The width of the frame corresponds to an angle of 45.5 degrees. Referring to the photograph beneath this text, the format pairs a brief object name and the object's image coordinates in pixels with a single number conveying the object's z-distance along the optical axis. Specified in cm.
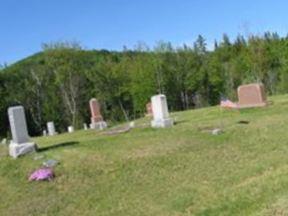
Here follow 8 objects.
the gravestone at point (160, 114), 1448
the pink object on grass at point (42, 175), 984
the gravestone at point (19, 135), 1173
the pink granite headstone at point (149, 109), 2473
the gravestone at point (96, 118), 2088
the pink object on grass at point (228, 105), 1796
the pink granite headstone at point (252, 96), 1688
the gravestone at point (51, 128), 2626
